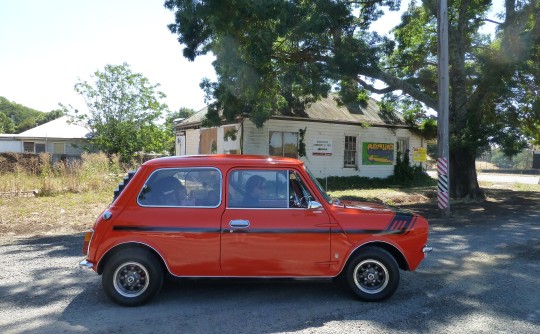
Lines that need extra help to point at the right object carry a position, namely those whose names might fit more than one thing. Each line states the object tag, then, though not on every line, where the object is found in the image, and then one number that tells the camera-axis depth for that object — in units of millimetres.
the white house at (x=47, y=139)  35938
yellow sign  18078
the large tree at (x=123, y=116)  25953
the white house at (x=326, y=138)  19031
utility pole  12531
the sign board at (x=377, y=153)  21969
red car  5062
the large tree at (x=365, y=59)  11367
